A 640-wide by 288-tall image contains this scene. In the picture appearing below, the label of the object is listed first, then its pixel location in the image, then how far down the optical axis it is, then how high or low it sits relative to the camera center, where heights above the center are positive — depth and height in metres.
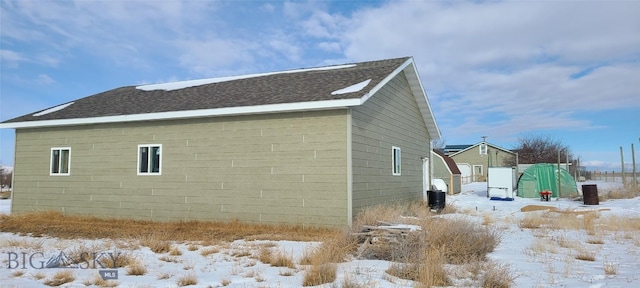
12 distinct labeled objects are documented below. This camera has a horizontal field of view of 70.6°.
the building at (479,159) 49.59 +2.30
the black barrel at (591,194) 20.14 -0.67
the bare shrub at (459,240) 7.68 -1.11
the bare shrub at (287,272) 6.64 -1.39
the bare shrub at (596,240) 9.59 -1.32
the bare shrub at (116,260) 7.26 -1.34
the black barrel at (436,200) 16.77 -0.78
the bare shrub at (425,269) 6.02 -1.28
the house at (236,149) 11.66 +0.88
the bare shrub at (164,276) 6.50 -1.41
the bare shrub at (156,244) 8.69 -1.29
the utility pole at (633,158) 26.90 +1.23
